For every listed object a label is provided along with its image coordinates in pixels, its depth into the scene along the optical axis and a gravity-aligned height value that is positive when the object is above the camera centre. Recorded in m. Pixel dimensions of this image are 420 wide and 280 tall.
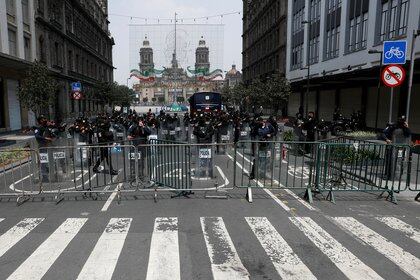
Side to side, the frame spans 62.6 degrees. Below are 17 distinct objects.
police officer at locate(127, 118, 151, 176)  11.37 -0.90
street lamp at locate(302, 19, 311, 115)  40.06 +9.38
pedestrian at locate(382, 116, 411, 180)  8.73 -0.89
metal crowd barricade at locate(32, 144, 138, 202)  8.63 -2.05
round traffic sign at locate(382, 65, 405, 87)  10.30 +1.00
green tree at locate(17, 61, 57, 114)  24.00 +1.04
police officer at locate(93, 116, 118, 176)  10.55 -1.15
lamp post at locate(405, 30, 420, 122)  10.79 +1.65
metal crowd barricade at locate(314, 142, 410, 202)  8.38 -1.56
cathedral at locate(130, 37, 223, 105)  148.25 +9.35
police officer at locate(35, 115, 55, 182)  10.87 -0.97
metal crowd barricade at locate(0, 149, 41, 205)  8.29 -2.24
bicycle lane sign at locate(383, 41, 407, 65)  10.52 +1.74
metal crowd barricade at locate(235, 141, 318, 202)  8.64 -2.03
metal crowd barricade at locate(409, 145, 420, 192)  8.84 -2.04
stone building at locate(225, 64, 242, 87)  180.90 +17.39
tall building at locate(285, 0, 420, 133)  22.38 +5.31
